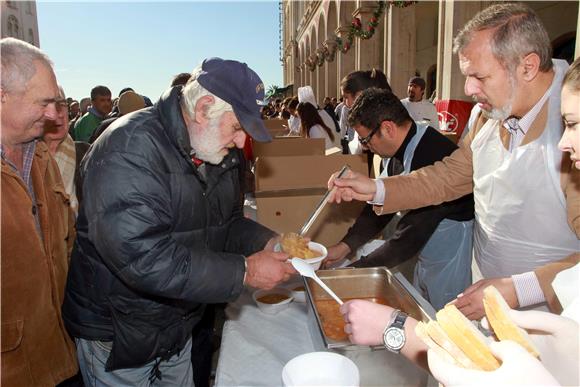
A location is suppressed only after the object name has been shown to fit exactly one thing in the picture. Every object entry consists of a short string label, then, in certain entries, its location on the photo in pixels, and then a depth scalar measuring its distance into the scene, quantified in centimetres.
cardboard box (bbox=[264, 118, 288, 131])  810
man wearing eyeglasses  208
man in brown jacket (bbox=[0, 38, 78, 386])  134
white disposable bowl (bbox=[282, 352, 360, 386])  87
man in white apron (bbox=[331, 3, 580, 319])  140
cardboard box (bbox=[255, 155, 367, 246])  236
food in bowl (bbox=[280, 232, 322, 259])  150
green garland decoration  921
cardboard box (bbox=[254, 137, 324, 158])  373
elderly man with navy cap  116
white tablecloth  104
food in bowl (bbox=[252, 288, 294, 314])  149
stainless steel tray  138
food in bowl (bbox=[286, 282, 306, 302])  159
